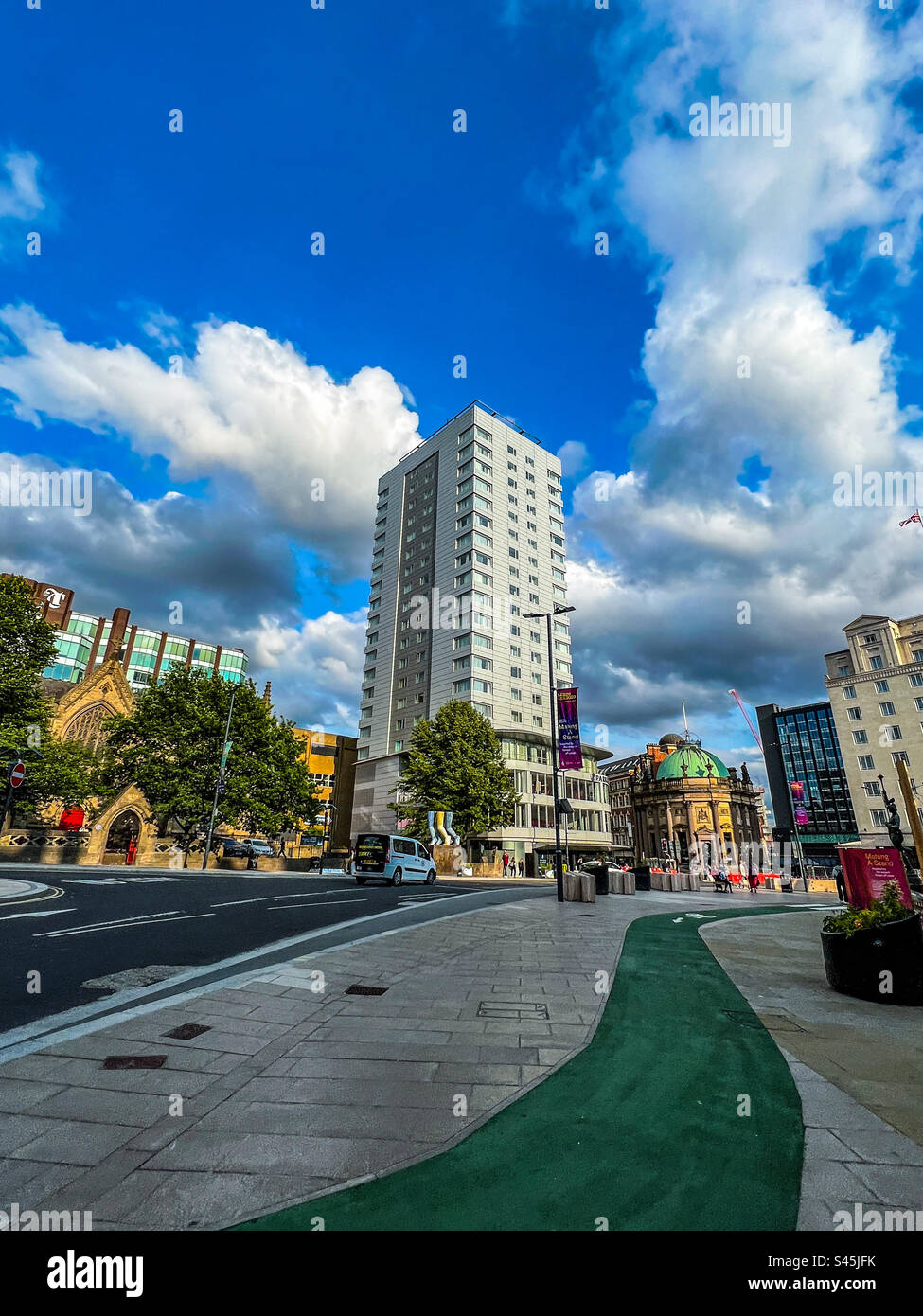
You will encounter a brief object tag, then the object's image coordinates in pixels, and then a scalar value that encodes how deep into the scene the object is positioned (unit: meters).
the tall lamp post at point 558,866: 19.40
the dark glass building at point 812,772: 102.81
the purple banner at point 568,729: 20.64
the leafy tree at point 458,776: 43.75
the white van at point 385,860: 26.02
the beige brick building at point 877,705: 56.09
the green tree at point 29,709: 33.84
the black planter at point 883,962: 6.81
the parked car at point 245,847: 47.74
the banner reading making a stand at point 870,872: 8.77
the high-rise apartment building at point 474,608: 62.44
